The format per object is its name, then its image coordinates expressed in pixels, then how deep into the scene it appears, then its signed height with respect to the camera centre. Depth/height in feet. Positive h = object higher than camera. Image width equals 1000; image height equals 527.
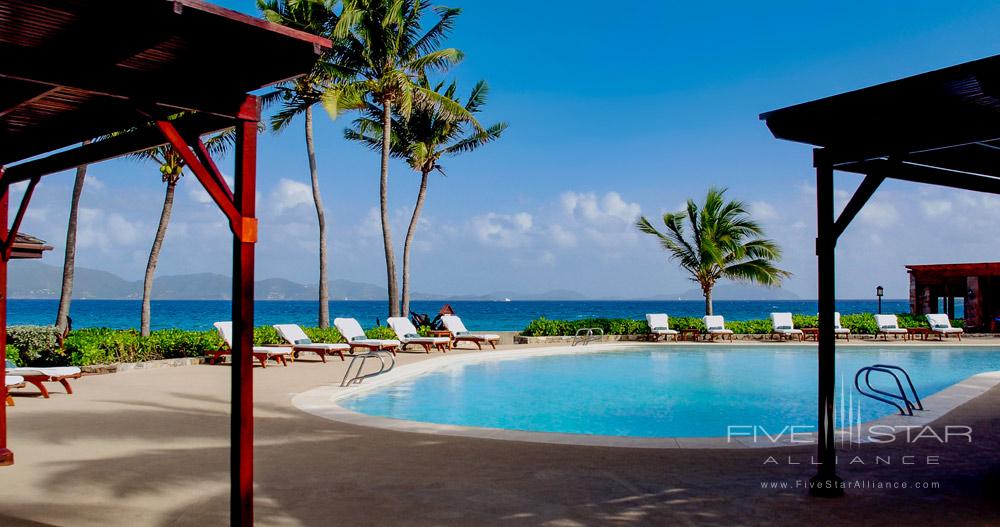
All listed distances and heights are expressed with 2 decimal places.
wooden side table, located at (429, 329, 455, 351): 63.41 -3.84
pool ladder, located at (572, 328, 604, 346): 68.17 -4.44
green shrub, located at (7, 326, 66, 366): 39.70 -3.03
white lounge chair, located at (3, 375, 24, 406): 28.50 -3.61
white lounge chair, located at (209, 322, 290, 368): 44.50 -3.83
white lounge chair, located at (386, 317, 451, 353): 57.57 -3.80
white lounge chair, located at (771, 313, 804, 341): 73.05 -3.73
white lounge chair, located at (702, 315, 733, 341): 72.64 -3.80
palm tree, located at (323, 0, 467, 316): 67.67 +21.81
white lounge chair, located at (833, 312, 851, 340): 71.39 -4.09
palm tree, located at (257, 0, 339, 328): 66.13 +18.88
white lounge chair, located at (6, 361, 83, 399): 31.48 -3.71
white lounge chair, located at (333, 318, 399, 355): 51.75 -3.64
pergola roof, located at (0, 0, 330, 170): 11.50 +4.04
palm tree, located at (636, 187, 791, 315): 77.56 +4.63
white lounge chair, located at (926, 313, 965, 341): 74.33 -3.80
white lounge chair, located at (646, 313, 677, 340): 72.02 -3.60
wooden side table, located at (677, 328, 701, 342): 73.65 -4.58
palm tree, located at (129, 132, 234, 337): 59.72 +8.07
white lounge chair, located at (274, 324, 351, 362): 48.11 -3.72
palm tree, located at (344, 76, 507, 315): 79.30 +16.57
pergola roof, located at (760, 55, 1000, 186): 13.62 +3.58
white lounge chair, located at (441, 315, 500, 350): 62.03 -3.88
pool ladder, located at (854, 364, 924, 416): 27.23 -4.48
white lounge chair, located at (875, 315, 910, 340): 74.11 -3.59
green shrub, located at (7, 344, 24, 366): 36.99 -3.34
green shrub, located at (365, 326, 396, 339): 60.44 -3.70
